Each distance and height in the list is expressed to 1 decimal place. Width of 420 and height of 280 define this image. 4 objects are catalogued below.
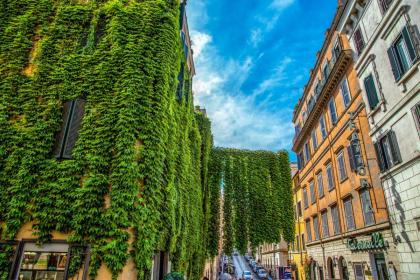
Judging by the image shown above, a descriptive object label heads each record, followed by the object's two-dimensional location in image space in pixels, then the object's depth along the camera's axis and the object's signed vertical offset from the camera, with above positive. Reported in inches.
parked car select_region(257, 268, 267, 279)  1752.0 -153.7
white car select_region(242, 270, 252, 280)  1506.4 -139.5
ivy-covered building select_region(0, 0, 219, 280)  278.5 +121.1
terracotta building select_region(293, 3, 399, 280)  560.4 +173.6
